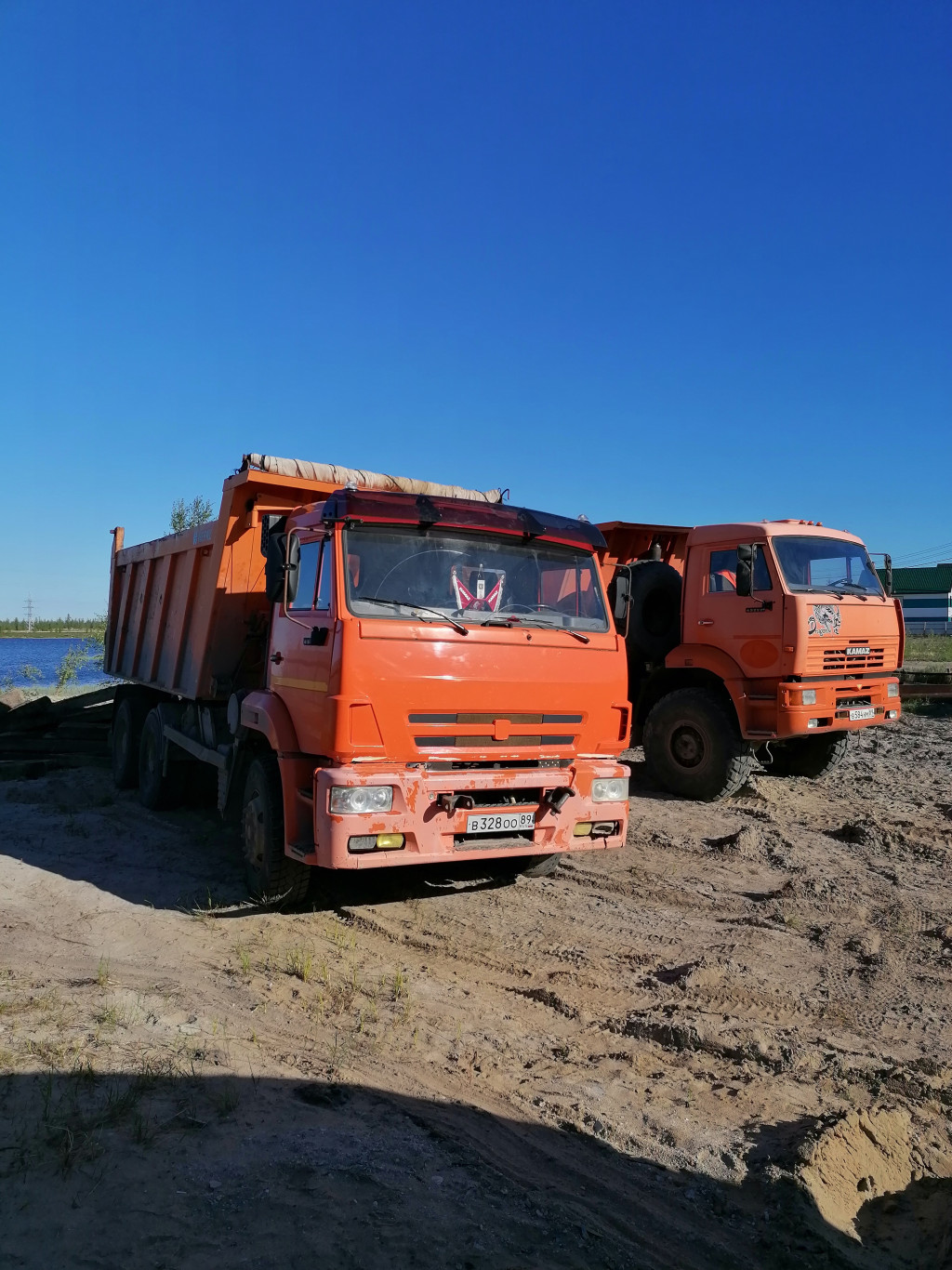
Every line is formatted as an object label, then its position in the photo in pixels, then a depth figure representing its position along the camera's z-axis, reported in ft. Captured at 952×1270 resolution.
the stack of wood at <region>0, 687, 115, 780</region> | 37.96
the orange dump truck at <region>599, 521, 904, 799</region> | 29.01
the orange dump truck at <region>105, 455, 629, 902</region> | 16.38
